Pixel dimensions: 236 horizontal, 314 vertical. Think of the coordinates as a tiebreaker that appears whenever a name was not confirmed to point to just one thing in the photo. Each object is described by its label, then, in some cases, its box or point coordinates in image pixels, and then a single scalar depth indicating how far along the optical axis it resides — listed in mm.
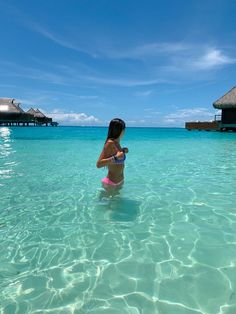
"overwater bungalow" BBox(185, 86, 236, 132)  27039
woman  3490
